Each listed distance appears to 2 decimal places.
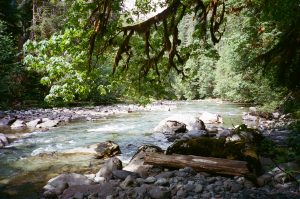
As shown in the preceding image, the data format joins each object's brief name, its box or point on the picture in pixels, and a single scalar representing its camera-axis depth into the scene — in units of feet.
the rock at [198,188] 20.47
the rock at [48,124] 55.11
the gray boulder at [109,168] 25.93
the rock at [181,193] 20.08
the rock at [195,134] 42.58
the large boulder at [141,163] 25.69
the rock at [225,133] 39.12
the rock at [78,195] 21.04
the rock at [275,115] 57.78
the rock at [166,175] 23.43
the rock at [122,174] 24.52
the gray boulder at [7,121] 56.58
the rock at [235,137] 31.83
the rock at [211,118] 61.66
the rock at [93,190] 21.46
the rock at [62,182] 22.79
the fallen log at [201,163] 22.90
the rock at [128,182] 22.50
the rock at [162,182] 22.15
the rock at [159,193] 19.81
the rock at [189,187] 20.80
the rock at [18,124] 55.02
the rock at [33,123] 55.83
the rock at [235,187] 20.14
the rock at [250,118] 59.98
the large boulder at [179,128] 44.93
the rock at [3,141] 39.59
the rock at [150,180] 22.74
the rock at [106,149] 34.30
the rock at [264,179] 21.81
